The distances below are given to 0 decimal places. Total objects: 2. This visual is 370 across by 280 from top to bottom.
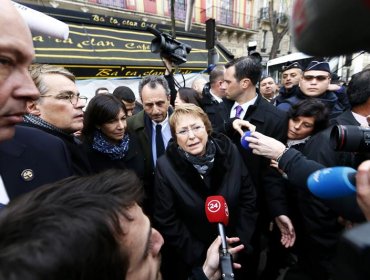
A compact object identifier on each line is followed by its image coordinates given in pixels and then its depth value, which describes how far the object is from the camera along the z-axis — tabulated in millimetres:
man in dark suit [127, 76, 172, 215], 2795
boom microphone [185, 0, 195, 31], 3240
